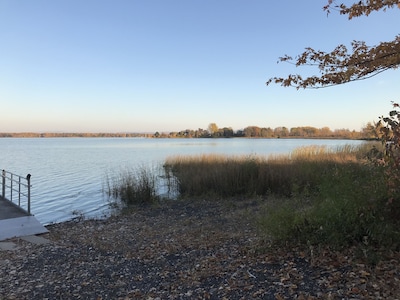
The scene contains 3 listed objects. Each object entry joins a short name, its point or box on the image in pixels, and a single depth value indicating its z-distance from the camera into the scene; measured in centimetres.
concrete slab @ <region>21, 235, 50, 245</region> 770
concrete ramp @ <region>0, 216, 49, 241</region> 827
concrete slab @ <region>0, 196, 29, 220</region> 979
